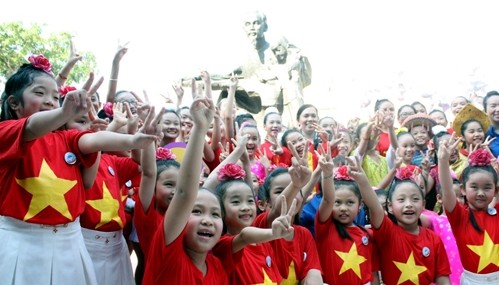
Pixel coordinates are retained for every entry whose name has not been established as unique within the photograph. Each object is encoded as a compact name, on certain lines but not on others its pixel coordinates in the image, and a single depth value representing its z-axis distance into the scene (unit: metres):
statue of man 8.72
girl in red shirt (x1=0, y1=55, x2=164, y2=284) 2.29
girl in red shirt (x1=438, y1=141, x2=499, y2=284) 3.46
